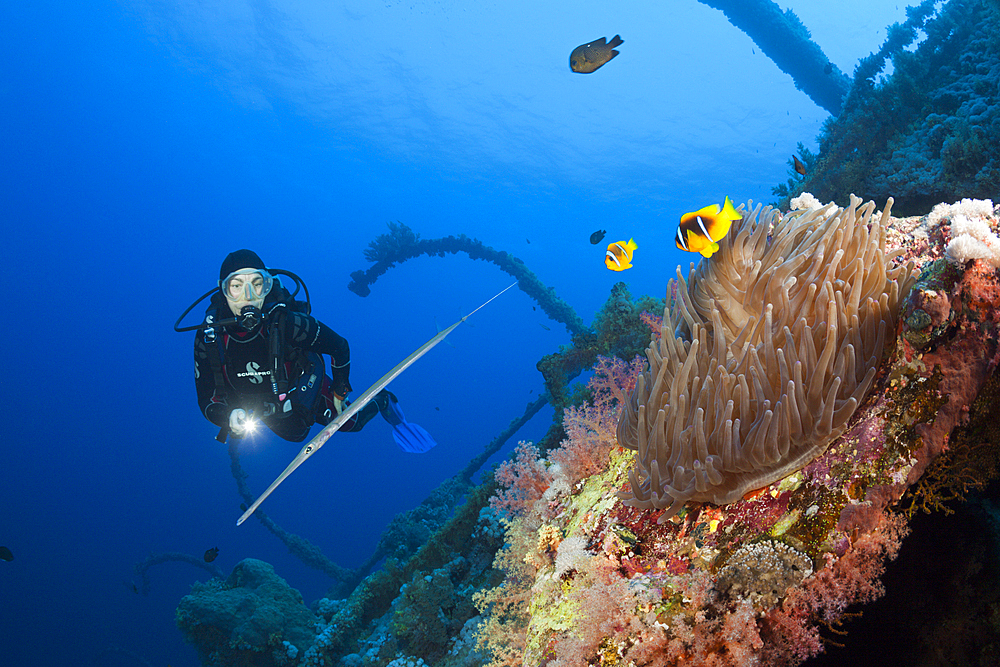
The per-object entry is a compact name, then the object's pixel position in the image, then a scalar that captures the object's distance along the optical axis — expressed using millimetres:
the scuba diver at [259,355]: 5305
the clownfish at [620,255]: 4633
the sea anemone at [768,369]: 1577
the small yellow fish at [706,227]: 2240
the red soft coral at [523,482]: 3326
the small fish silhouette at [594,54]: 5055
